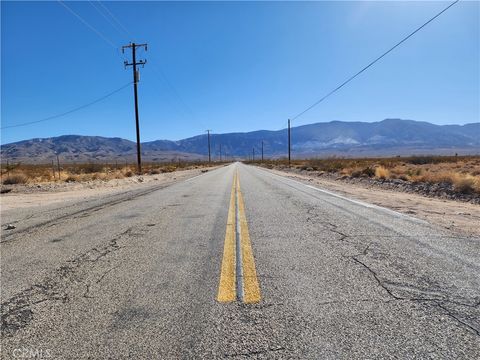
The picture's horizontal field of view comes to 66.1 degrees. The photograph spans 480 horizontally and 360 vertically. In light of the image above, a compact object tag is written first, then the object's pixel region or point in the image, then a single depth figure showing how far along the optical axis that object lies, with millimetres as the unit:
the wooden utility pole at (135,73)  33000
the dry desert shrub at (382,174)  23250
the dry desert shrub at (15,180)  21991
